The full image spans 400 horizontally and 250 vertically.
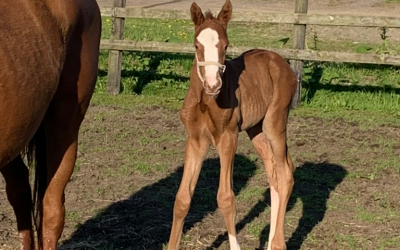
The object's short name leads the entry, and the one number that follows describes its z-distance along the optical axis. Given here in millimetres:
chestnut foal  4070
